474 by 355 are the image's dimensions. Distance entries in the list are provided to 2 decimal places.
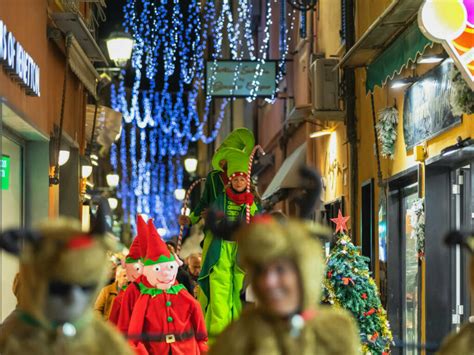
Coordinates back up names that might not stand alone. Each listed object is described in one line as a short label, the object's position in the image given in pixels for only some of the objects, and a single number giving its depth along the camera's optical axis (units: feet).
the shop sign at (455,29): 31.63
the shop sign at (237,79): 76.78
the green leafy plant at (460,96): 35.99
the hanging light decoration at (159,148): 136.36
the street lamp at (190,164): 131.44
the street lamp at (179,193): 145.93
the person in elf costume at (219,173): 38.70
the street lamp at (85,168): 70.69
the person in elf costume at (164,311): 31.58
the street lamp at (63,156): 57.94
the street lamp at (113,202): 144.89
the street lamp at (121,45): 63.98
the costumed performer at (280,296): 16.75
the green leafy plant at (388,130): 50.31
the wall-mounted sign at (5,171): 42.29
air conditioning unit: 63.93
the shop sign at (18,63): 37.26
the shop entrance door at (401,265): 49.47
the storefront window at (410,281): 47.88
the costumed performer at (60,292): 16.15
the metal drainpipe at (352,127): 60.59
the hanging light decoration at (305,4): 68.64
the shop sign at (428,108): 40.01
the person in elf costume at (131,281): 32.18
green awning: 39.93
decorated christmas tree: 34.04
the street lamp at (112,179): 120.37
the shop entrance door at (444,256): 41.96
